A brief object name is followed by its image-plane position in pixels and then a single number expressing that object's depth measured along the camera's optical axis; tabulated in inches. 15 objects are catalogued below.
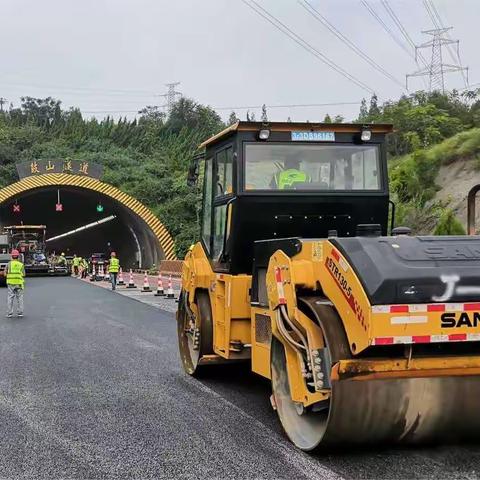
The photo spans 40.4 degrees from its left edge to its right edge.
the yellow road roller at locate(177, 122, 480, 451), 159.8
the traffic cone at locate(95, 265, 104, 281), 1282.0
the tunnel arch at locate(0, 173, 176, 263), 1515.7
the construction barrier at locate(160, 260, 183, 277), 1270.9
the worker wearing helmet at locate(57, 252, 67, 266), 1568.7
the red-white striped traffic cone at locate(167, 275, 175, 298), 811.4
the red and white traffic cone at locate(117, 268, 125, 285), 1122.7
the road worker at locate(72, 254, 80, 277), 1559.1
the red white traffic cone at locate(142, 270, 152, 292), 930.5
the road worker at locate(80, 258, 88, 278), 1455.5
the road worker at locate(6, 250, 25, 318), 602.5
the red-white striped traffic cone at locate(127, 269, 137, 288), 1031.0
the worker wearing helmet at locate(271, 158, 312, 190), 257.1
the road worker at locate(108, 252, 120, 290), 976.9
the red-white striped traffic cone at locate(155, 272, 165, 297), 841.8
